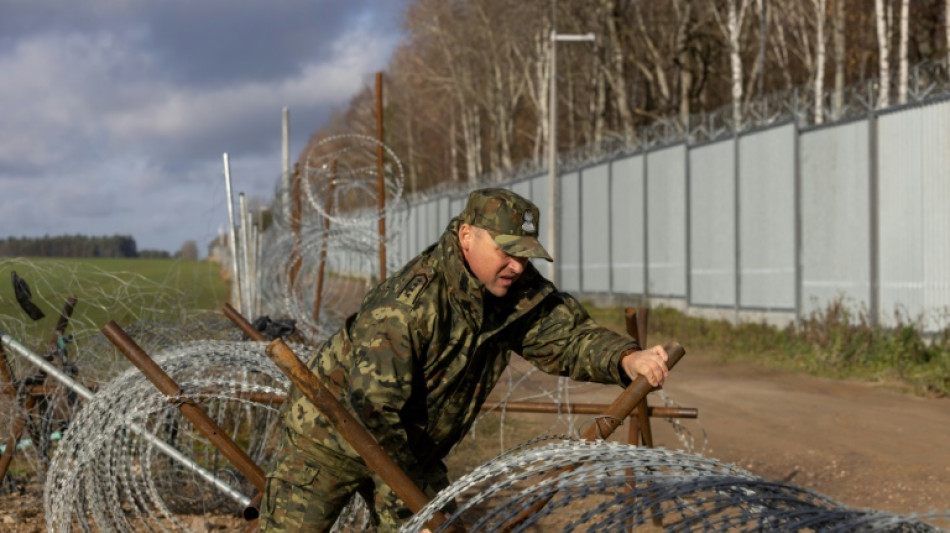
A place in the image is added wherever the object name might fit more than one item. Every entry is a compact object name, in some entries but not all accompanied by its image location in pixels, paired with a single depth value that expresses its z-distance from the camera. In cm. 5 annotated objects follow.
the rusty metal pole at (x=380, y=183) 1033
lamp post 2296
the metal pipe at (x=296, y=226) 1164
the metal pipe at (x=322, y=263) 1181
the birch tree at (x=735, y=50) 2499
